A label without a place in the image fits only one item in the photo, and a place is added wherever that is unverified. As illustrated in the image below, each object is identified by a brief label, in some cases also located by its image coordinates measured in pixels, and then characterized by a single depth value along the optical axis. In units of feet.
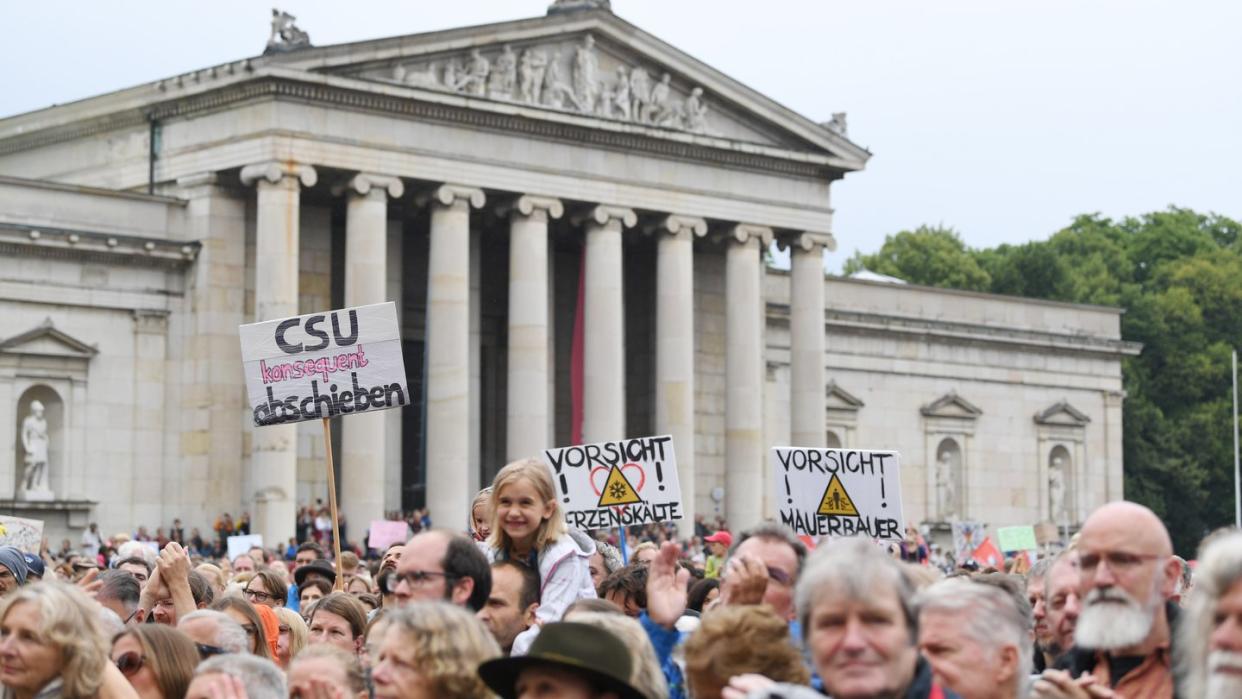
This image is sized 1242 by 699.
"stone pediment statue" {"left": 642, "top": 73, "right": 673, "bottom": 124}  195.21
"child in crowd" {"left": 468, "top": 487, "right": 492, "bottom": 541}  47.19
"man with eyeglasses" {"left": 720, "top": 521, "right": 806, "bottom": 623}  31.30
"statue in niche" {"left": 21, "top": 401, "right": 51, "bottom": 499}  166.91
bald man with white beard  29.14
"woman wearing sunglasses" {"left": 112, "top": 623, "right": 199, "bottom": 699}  34.35
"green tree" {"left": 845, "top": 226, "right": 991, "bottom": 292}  350.23
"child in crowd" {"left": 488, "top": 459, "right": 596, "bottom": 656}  40.70
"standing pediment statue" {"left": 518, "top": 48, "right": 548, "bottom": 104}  185.88
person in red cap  76.13
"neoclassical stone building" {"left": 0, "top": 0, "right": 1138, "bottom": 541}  171.01
